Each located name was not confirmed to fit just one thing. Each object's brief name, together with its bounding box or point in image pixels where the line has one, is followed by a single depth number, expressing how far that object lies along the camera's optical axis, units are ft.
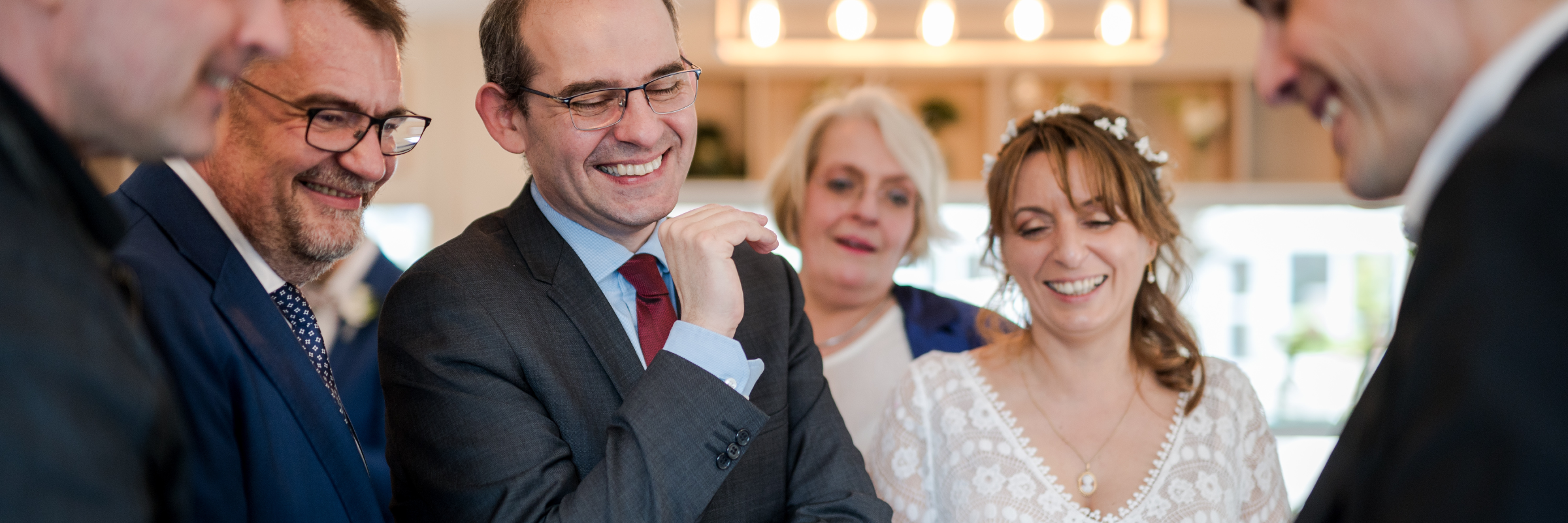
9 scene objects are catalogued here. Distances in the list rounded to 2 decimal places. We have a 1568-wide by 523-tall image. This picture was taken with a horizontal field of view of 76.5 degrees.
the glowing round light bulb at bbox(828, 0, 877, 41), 9.04
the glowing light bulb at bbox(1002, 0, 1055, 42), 8.91
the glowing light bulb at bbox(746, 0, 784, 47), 8.76
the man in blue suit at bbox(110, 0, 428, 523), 3.57
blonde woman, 8.07
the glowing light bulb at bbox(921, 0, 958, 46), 9.13
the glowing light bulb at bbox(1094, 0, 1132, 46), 8.73
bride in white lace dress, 5.95
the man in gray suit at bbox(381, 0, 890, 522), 3.87
